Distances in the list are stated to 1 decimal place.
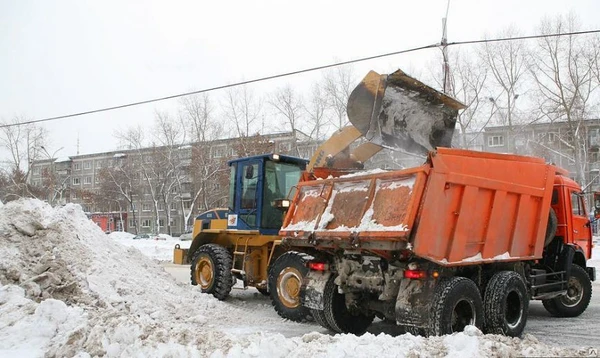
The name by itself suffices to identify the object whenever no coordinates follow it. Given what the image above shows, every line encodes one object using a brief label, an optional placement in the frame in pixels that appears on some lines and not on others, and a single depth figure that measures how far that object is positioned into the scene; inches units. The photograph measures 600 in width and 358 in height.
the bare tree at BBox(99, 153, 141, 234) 2086.6
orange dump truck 238.1
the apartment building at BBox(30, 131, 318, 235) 1712.6
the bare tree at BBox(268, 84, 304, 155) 1666.1
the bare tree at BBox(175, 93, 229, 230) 1734.0
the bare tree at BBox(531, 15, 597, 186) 1333.7
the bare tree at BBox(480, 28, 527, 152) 1403.8
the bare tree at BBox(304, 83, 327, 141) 1612.9
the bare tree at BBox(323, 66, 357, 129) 1546.5
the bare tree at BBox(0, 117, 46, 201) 1990.5
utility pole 572.5
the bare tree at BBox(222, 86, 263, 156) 1548.0
